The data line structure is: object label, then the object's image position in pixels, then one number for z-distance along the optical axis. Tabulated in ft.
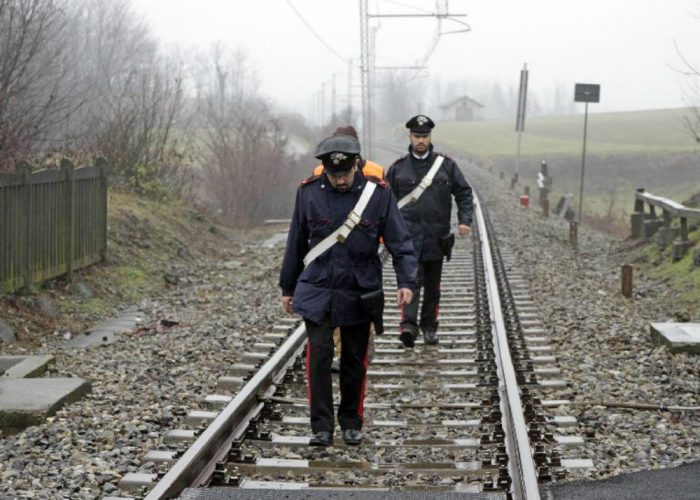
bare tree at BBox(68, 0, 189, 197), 70.08
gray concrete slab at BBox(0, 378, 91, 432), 24.39
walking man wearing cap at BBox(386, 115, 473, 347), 32.71
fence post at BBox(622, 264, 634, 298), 47.32
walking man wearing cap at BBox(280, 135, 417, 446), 22.41
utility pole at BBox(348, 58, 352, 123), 218.18
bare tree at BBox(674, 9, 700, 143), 63.48
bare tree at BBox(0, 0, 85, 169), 43.24
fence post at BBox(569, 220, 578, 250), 71.87
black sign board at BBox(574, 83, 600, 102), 84.58
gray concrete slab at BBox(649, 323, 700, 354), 32.19
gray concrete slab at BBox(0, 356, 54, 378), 28.94
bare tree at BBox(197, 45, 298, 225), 104.99
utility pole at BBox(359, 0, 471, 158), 100.41
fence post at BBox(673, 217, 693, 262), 54.13
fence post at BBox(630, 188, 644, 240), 71.41
